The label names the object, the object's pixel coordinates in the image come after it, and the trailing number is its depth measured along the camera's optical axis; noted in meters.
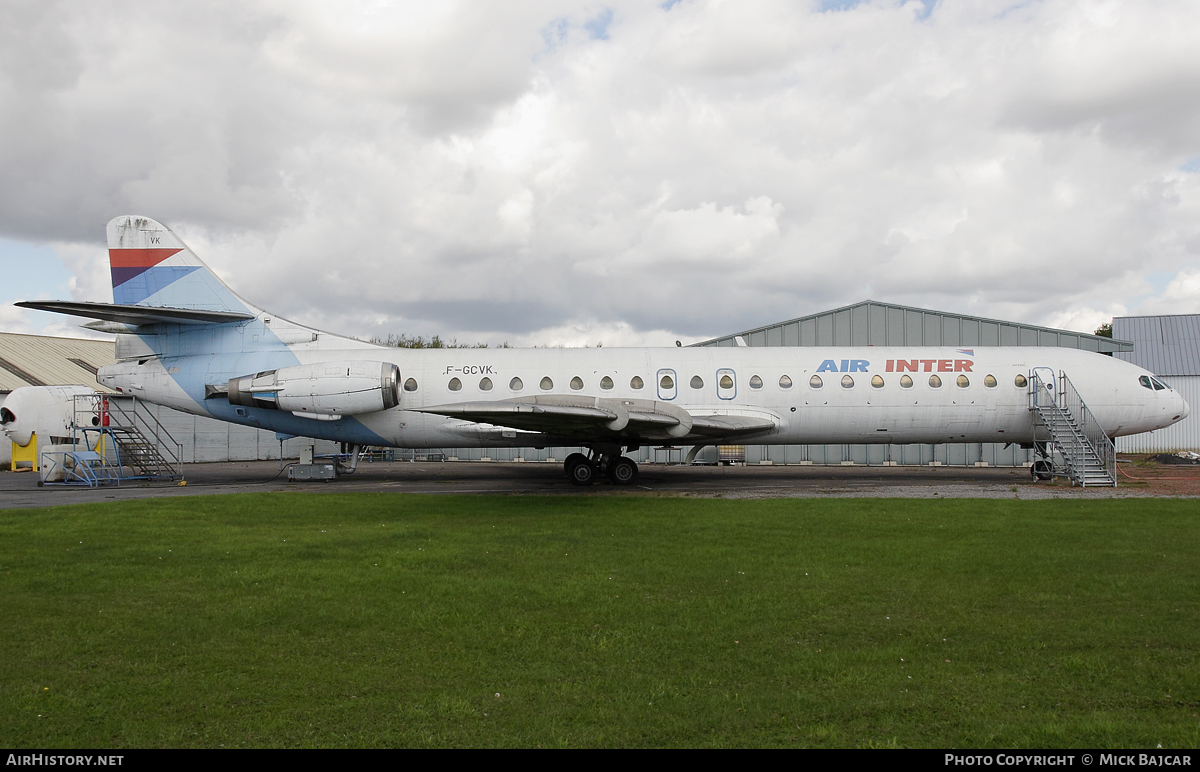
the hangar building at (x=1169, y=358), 35.53
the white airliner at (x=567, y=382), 20.81
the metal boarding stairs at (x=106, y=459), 24.09
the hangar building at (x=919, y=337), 30.69
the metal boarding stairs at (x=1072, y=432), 19.77
